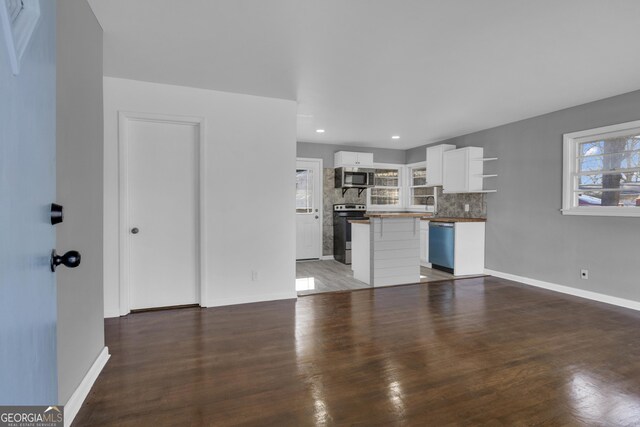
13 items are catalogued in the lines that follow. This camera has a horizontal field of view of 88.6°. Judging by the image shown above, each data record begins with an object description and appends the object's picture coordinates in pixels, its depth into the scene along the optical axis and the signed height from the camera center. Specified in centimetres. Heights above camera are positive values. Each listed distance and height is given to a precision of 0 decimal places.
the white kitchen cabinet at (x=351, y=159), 674 +103
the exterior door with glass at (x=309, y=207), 682 +2
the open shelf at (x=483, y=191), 540 +28
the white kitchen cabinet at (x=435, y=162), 617 +89
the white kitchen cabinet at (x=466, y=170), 552 +67
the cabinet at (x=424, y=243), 608 -67
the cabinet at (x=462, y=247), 539 -65
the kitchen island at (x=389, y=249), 468 -60
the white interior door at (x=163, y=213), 347 -6
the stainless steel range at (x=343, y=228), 646 -40
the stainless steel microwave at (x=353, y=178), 679 +63
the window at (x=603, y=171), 380 +46
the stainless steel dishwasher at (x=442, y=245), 546 -64
